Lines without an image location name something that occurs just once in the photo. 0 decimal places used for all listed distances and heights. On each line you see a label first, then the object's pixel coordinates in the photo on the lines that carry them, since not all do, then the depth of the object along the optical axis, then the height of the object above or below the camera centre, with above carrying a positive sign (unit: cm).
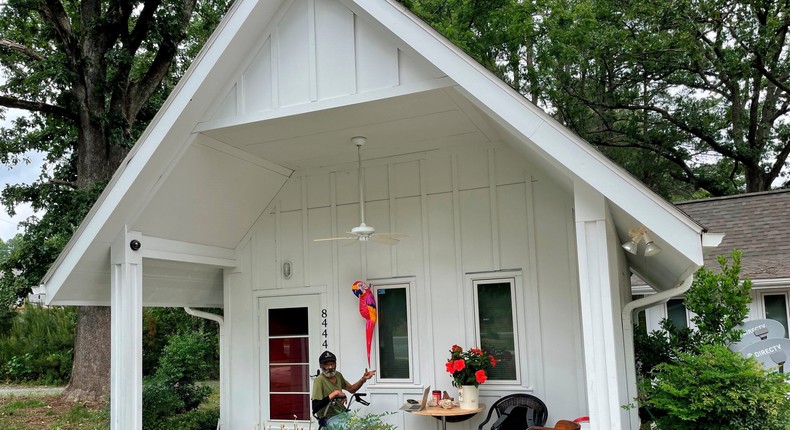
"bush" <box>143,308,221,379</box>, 1667 -25
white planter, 658 -90
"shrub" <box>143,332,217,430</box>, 966 -113
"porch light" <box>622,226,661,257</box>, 473 +45
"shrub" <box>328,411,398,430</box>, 571 -98
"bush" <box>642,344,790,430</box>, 454 -68
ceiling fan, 668 +81
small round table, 646 -103
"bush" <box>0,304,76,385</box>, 1722 -55
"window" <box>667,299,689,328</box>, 1227 -25
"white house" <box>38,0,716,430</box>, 494 +89
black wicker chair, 643 -106
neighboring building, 1072 +99
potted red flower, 656 -64
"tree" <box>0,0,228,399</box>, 1201 +445
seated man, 644 -78
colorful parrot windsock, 740 +7
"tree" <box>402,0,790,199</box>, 1490 +567
